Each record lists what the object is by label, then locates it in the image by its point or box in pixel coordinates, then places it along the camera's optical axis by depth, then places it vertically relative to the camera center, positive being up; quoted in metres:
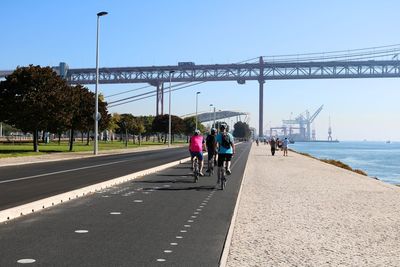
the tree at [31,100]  34.75 +2.39
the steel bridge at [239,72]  121.06 +16.51
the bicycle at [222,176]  13.88 -1.06
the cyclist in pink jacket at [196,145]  16.58 -0.27
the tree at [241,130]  178.88 +2.65
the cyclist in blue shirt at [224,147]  13.74 -0.26
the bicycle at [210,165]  18.32 -1.01
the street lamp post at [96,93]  35.47 +3.00
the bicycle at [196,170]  16.09 -1.05
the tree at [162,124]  95.44 +2.35
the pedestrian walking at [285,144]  42.71 -0.50
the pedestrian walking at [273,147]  43.18 -0.77
